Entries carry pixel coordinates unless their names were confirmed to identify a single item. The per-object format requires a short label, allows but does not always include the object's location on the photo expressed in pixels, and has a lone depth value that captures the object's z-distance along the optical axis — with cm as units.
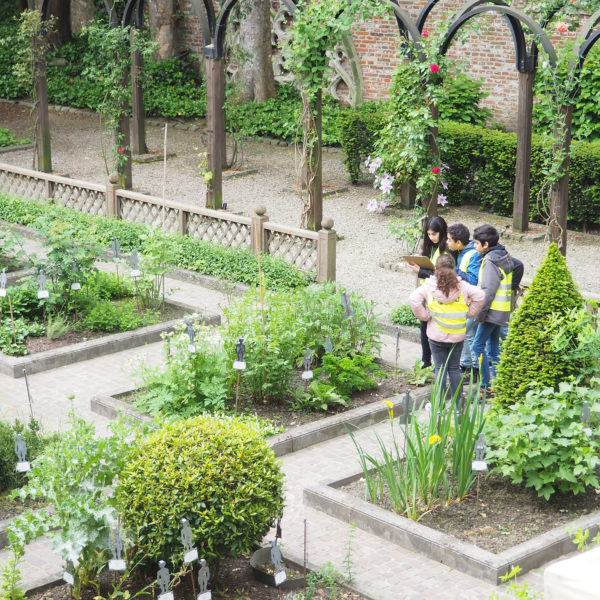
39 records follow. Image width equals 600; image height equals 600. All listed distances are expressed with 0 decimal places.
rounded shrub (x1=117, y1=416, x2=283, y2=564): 1032
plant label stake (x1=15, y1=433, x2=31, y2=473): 1262
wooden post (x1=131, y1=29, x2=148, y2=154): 3367
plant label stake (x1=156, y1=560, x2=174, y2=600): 999
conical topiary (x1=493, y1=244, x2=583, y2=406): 1395
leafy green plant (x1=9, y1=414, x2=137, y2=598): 1006
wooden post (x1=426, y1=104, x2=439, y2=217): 2407
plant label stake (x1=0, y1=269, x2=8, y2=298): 1810
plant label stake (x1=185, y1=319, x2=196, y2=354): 1539
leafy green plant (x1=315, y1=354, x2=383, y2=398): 1631
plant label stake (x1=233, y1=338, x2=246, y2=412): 1478
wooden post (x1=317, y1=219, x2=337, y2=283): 2187
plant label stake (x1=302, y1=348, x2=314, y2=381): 1583
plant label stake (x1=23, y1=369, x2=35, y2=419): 1548
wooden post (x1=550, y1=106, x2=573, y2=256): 2279
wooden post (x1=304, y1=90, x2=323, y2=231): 2523
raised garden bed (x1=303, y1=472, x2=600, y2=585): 1163
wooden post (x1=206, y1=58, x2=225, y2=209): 2693
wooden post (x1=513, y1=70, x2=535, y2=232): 2545
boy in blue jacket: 1698
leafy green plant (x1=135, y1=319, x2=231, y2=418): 1534
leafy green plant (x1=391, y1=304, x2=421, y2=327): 2017
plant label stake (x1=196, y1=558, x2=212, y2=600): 1015
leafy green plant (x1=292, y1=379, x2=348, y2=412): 1602
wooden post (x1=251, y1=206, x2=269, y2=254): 2299
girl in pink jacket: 1523
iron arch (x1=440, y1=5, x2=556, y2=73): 2276
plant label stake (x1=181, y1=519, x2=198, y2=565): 1000
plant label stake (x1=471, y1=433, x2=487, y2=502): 1235
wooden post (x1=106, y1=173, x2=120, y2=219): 2640
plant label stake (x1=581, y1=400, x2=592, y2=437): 1239
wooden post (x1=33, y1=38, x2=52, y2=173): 3076
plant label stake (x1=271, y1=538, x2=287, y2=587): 1072
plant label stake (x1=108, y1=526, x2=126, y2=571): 1010
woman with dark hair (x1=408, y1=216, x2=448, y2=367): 1743
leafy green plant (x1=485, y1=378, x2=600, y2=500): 1240
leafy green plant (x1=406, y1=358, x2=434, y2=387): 1717
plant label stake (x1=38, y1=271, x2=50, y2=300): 1852
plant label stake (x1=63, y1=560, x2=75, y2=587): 1035
